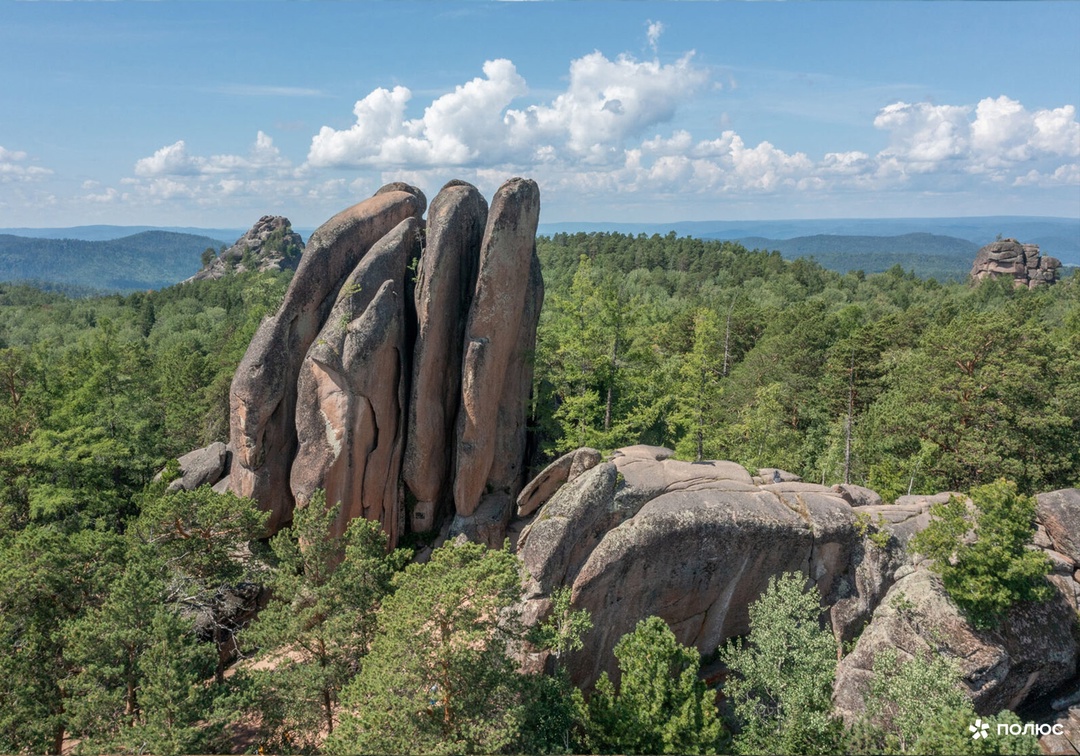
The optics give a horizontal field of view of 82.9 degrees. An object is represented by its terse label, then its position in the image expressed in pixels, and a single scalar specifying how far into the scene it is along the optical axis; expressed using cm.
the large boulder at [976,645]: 1788
